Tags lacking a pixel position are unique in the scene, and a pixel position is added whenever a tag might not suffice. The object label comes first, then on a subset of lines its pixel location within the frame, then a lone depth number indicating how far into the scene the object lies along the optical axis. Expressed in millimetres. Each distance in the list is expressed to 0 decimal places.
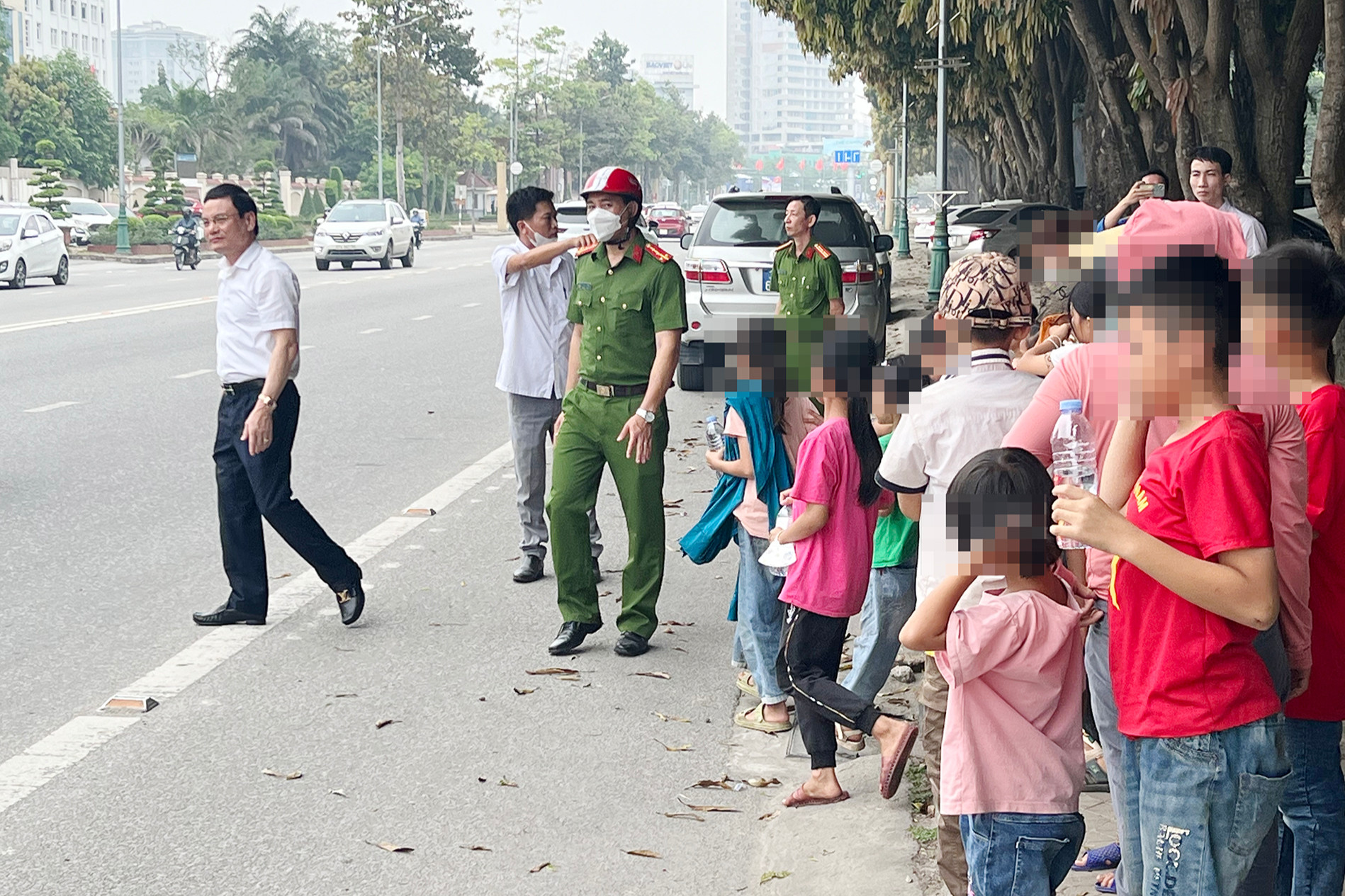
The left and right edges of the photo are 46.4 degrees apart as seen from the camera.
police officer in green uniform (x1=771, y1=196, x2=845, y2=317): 11346
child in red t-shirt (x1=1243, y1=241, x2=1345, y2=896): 2975
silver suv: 14422
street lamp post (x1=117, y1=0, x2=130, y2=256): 41469
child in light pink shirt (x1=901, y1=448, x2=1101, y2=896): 3033
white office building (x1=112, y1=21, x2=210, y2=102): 98812
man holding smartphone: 7558
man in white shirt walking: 6574
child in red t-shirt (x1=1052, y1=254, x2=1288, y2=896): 2633
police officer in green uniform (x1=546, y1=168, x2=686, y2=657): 6234
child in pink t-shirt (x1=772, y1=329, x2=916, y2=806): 4527
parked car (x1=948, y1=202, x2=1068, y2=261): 21661
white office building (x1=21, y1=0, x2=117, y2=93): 145125
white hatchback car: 26984
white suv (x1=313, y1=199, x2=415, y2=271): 35062
